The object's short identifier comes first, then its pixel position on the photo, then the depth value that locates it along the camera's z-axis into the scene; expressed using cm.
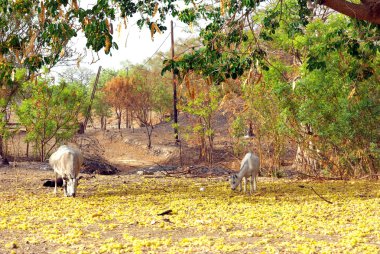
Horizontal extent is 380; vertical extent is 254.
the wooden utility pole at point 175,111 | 3602
